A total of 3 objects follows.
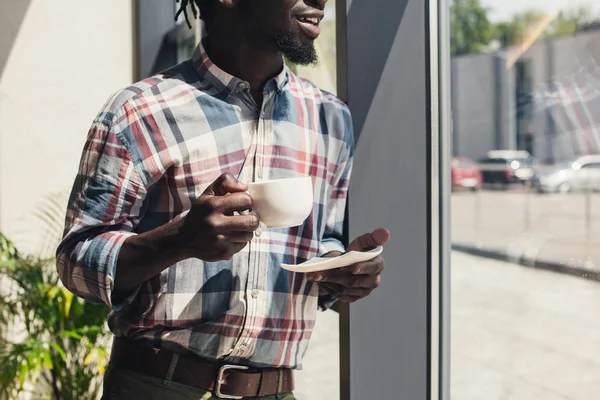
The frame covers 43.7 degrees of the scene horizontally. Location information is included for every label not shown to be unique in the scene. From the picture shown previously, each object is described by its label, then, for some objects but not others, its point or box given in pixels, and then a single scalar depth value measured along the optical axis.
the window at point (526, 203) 1.21
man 1.22
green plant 2.72
